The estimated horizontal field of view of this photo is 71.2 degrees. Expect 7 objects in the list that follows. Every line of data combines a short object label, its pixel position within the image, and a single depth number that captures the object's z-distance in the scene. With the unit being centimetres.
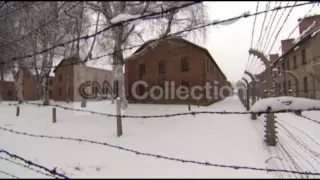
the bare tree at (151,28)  963
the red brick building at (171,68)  2031
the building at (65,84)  3092
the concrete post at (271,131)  633
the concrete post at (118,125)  808
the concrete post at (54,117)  1173
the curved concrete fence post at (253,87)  1063
